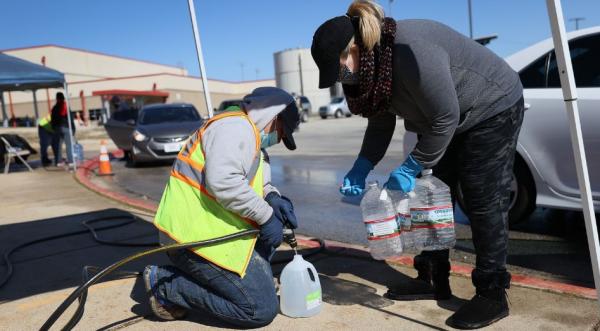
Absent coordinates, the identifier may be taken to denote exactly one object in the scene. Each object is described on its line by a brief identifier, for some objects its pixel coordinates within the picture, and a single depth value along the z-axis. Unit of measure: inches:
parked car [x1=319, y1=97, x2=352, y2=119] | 1501.0
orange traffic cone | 445.3
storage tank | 2447.1
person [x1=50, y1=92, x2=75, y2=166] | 488.1
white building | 1983.3
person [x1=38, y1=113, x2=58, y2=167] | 508.4
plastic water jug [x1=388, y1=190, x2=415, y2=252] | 119.5
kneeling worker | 110.0
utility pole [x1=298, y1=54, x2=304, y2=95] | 2465.6
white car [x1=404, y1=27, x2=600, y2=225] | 160.7
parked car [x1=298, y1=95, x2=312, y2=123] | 1449.6
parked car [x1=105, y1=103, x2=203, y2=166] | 473.4
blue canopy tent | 423.0
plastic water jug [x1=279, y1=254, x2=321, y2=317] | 120.3
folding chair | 477.1
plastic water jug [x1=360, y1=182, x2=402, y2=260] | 117.8
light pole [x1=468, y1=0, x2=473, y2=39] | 907.4
